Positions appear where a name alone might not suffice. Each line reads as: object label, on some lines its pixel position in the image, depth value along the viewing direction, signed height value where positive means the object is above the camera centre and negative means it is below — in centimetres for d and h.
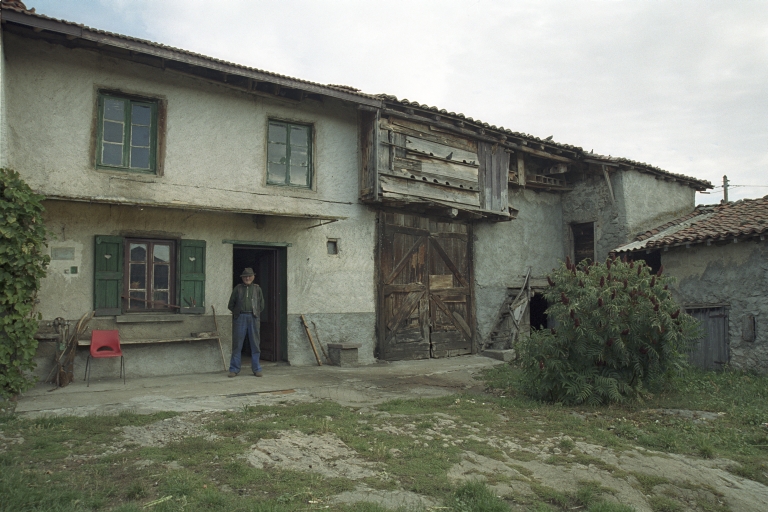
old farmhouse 835 +155
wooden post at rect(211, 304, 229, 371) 945 -87
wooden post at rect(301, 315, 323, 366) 1041 -108
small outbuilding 1016 +7
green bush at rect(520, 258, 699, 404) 713 -78
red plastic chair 804 -92
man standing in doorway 903 -60
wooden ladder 1330 -96
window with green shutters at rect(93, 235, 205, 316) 862 +10
